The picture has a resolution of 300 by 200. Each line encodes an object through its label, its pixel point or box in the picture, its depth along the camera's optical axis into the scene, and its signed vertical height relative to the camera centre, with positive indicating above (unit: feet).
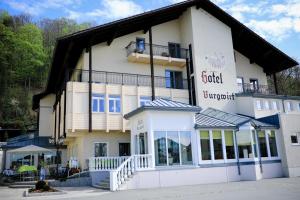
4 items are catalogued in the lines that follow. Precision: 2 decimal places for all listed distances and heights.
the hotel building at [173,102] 55.11 +13.10
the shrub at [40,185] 46.72 -3.73
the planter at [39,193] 43.52 -4.71
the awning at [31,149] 79.82 +3.01
